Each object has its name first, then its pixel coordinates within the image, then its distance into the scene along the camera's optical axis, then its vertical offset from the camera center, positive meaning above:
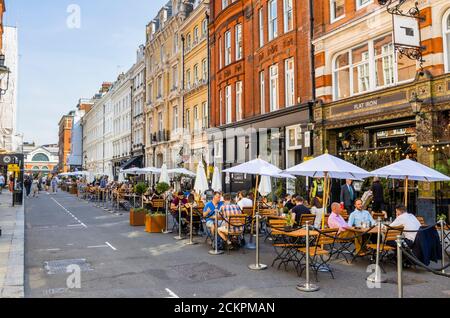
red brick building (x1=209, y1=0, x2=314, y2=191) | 20.20 +5.58
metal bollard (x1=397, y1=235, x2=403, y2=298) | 5.73 -1.19
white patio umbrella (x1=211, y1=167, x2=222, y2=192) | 18.72 -0.11
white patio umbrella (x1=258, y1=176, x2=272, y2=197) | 16.99 -0.26
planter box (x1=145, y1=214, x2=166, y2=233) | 14.23 -1.49
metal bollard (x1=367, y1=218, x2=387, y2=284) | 7.59 -1.80
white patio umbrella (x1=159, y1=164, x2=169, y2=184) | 21.04 +0.20
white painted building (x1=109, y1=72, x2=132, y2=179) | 52.94 +8.15
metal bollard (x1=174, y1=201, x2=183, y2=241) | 12.72 -1.64
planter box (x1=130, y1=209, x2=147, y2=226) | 16.02 -1.45
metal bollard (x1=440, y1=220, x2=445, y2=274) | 8.99 -1.29
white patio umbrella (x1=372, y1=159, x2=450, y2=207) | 9.76 +0.16
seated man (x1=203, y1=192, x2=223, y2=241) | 11.77 -0.82
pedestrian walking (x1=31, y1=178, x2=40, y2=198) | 38.88 -0.83
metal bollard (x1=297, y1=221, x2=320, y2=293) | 7.04 -1.84
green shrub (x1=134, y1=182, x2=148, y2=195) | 20.09 -0.37
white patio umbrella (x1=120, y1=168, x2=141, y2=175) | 27.74 +0.67
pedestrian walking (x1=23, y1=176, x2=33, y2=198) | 38.56 -0.43
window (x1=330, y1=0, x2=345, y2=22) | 18.11 +7.40
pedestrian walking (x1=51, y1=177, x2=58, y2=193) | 46.74 -0.33
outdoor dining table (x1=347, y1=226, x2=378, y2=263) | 8.91 -1.26
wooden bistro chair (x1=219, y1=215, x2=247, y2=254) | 10.67 -1.15
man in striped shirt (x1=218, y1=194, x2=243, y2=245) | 10.75 -0.93
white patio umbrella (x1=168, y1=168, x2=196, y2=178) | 23.22 +0.49
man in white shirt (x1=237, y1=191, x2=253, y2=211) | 13.67 -0.78
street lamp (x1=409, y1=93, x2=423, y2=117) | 13.51 +2.37
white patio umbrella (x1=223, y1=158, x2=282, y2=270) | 13.38 +0.35
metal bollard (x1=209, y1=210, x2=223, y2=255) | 10.37 -1.57
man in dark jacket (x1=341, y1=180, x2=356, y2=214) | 15.45 -0.63
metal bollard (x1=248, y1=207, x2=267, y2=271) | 8.69 -1.80
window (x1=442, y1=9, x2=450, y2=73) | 13.43 +4.54
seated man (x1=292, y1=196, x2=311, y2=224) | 11.04 -0.85
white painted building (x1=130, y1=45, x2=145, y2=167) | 46.72 +8.46
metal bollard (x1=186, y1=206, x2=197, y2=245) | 11.85 -1.74
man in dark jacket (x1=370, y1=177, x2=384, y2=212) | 14.56 -0.62
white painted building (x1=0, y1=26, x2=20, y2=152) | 41.31 +8.87
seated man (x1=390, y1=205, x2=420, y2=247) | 8.73 -0.96
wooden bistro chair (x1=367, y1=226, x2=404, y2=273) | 8.52 -1.36
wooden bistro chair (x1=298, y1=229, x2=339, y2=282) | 8.09 -1.38
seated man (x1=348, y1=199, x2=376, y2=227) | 9.85 -0.94
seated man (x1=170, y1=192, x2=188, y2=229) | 13.64 -0.89
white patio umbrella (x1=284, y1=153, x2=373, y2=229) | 10.39 +0.30
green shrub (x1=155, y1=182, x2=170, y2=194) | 19.75 -0.35
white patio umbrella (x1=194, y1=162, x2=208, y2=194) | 17.23 -0.06
